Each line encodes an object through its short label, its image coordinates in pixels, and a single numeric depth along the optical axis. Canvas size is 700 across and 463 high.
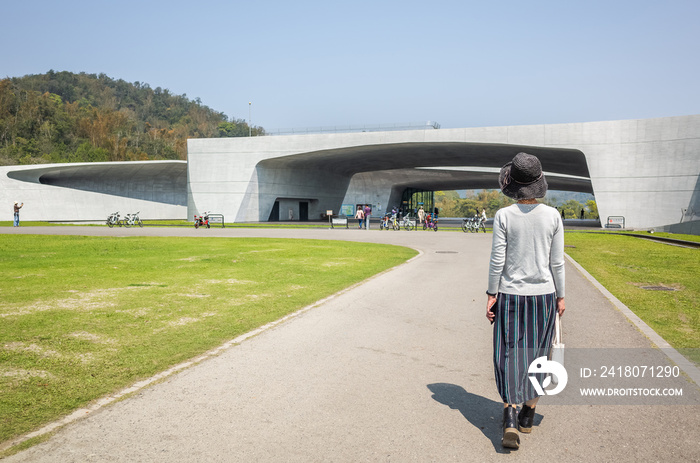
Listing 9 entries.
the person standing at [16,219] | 36.80
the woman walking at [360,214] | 37.01
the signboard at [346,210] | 67.94
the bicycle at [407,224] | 37.09
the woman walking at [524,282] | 3.69
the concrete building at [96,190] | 49.22
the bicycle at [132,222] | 39.44
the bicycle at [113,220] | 38.97
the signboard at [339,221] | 38.44
